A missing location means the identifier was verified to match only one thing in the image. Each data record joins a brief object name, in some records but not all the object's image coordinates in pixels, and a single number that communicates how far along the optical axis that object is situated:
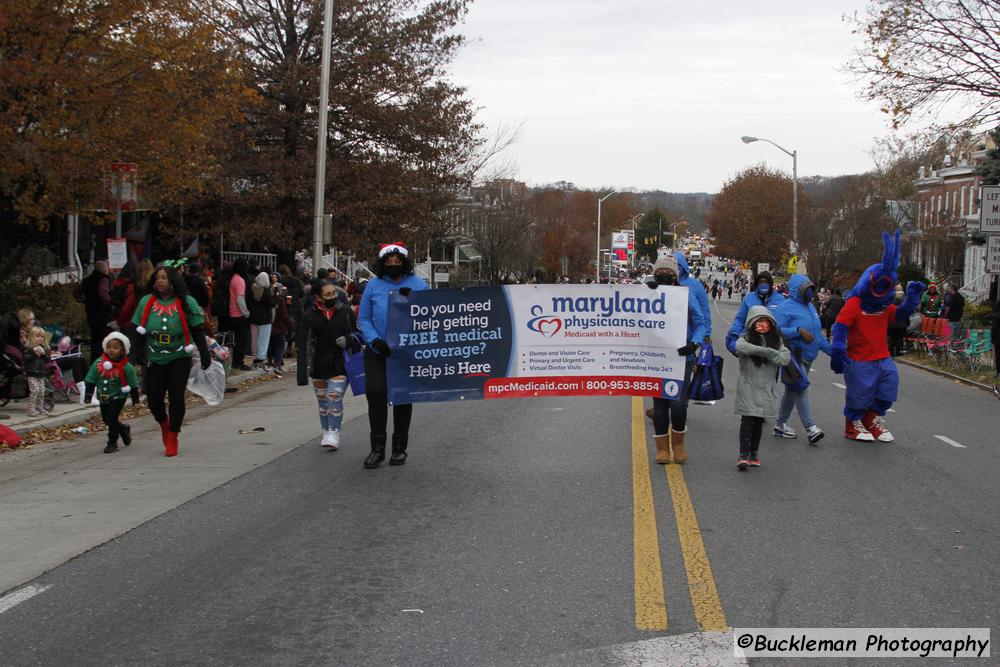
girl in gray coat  8.44
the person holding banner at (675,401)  8.66
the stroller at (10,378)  11.70
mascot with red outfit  9.92
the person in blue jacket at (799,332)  10.15
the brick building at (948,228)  46.69
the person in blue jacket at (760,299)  9.34
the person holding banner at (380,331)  8.60
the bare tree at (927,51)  18.83
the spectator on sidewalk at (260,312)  16.66
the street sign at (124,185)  14.05
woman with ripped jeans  9.34
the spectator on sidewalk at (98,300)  13.70
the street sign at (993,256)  19.70
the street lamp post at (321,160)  20.94
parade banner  8.71
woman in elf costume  9.16
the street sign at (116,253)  14.29
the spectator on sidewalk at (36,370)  11.40
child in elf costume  9.48
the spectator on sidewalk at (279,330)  17.64
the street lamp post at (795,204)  50.41
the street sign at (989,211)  18.95
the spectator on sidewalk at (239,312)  16.39
